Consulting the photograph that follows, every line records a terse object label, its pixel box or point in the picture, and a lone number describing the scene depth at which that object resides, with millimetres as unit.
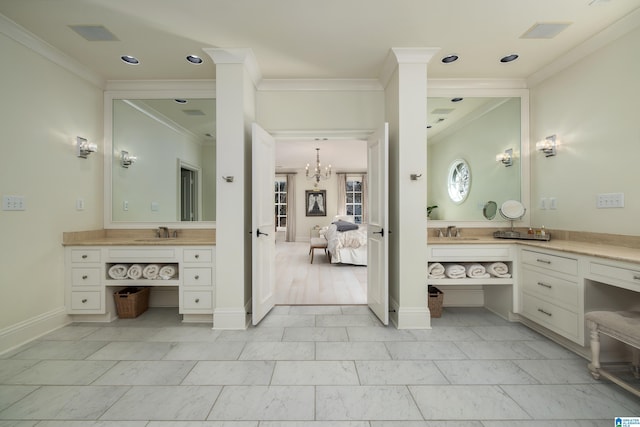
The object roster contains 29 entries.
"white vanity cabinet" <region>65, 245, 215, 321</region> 2943
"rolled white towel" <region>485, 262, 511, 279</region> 2982
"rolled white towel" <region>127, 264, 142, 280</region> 2971
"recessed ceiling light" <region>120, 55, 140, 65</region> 2906
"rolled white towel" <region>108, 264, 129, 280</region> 2988
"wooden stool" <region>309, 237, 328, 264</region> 6480
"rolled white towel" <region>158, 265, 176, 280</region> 2973
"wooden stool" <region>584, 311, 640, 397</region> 1704
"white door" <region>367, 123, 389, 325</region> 2848
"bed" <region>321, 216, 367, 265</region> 5934
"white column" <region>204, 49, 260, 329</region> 2889
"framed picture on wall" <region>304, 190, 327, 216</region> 10500
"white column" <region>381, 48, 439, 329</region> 2879
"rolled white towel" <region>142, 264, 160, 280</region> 2977
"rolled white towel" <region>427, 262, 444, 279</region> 3010
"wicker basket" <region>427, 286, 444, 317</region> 3125
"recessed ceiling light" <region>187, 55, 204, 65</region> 2907
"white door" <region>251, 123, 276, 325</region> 2877
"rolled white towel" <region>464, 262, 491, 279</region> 3004
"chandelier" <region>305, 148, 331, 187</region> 8140
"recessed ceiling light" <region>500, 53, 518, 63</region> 2918
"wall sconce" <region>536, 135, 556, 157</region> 3082
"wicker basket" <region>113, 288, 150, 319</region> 3109
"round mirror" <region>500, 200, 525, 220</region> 3262
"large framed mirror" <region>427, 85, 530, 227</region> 3416
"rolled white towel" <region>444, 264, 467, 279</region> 3002
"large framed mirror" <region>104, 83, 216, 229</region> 3412
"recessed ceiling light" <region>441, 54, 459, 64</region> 2936
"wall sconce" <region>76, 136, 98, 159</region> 3069
